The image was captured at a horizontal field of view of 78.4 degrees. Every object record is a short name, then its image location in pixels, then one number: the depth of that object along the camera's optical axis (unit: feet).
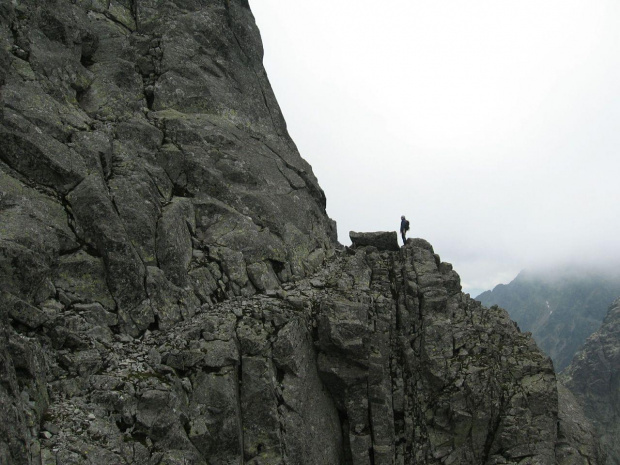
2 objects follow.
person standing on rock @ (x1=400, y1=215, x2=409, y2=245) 138.10
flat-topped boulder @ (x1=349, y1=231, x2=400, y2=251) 131.34
